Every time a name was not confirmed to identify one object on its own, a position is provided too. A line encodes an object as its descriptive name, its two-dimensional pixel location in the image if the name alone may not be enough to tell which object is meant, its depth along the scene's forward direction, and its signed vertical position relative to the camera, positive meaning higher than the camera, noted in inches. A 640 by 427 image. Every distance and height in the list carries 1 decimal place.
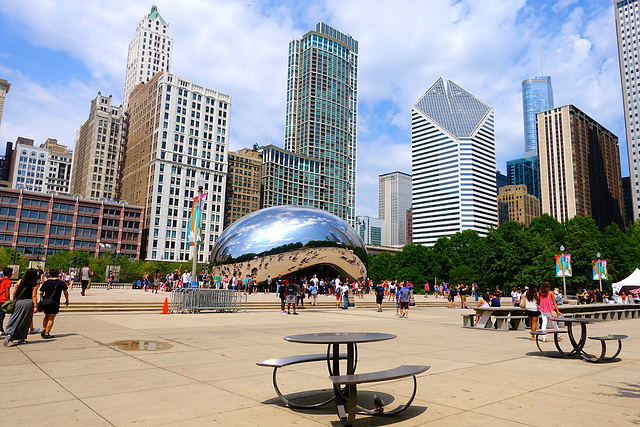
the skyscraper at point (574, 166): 6633.9 +1908.5
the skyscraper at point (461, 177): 7273.6 +1837.9
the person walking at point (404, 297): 782.5 -29.3
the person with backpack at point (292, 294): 804.6 -30.0
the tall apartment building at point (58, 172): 6835.6 +1607.1
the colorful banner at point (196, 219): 865.5 +116.2
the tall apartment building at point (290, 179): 6540.4 +1579.6
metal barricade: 772.6 -45.2
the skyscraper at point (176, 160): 4490.7 +1273.8
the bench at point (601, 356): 326.3 -56.7
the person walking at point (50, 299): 410.0 -26.6
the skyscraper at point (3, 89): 5880.9 +2493.1
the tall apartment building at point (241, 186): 5802.2 +1250.2
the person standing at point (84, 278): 1023.6 -14.3
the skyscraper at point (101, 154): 5472.4 +1546.8
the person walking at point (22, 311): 366.9 -34.4
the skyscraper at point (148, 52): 6254.9 +3302.4
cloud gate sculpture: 1520.7 +114.9
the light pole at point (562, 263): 1328.7 +67.6
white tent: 1466.9 +13.8
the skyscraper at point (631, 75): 5536.4 +2760.4
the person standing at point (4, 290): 409.6 -18.7
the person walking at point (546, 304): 487.8 -21.9
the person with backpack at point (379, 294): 960.9 -30.5
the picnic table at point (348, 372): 170.9 -39.4
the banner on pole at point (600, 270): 1369.2 +52.2
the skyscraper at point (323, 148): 7608.3 +2338.2
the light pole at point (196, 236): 869.2 +77.5
